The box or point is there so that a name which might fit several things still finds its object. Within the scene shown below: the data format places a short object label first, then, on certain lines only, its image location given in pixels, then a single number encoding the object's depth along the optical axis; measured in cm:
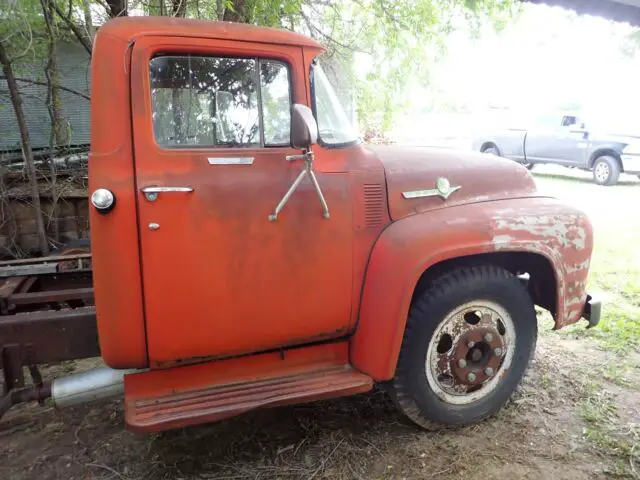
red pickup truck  229
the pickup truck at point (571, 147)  1137
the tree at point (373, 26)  542
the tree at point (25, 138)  490
